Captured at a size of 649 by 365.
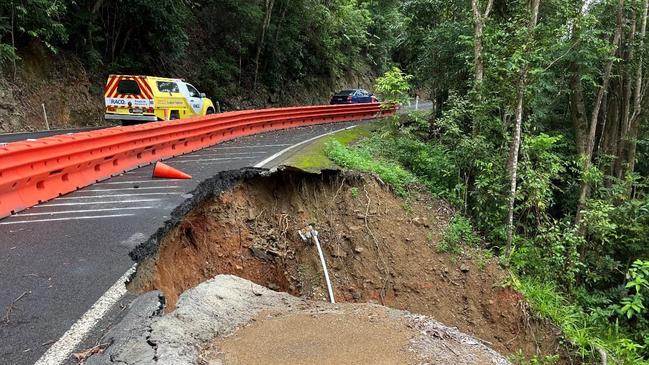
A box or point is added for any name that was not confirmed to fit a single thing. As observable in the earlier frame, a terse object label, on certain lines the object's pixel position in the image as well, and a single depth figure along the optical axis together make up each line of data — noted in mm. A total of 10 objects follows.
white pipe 7574
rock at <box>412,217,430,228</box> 9109
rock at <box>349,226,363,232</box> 8695
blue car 26297
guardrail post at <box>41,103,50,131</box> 16188
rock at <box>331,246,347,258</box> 8457
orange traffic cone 8297
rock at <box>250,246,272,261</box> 8008
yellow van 13969
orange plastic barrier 6195
